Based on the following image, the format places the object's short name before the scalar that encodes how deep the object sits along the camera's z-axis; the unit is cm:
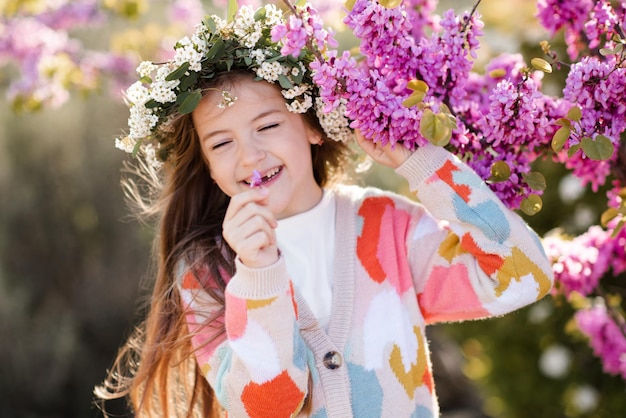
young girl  174
